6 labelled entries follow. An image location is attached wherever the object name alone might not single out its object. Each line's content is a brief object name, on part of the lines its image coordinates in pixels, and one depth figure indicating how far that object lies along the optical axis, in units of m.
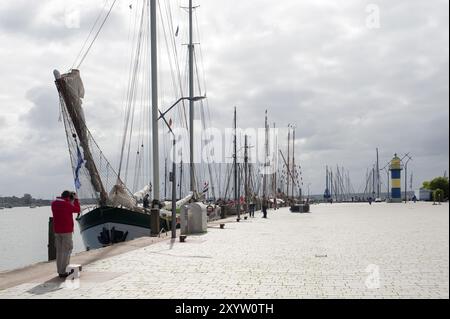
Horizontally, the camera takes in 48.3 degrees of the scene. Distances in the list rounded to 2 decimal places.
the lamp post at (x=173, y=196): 18.73
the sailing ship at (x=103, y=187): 21.56
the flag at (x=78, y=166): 23.00
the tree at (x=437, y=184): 92.25
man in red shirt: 10.02
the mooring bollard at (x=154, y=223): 19.98
